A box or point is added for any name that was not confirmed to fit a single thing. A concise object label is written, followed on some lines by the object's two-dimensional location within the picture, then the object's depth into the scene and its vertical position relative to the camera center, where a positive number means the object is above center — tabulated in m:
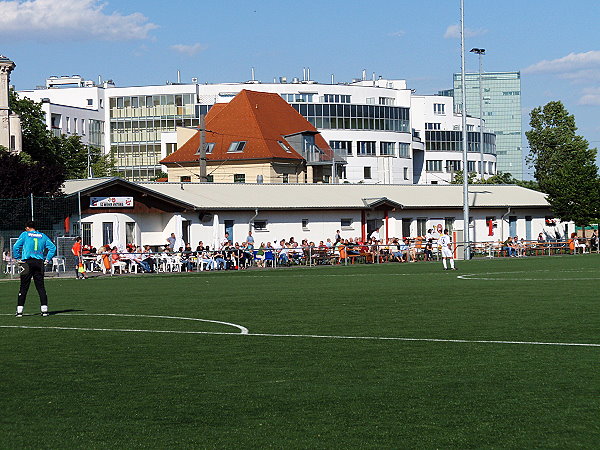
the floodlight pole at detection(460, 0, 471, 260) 61.84 +4.98
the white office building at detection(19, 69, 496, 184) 138.75 +17.71
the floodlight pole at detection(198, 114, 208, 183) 95.92 +9.04
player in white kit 45.69 +0.17
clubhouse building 57.22 +2.59
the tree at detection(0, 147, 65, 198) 57.97 +4.27
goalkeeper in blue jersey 22.61 +0.13
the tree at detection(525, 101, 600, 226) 74.69 +6.66
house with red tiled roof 103.12 +9.56
